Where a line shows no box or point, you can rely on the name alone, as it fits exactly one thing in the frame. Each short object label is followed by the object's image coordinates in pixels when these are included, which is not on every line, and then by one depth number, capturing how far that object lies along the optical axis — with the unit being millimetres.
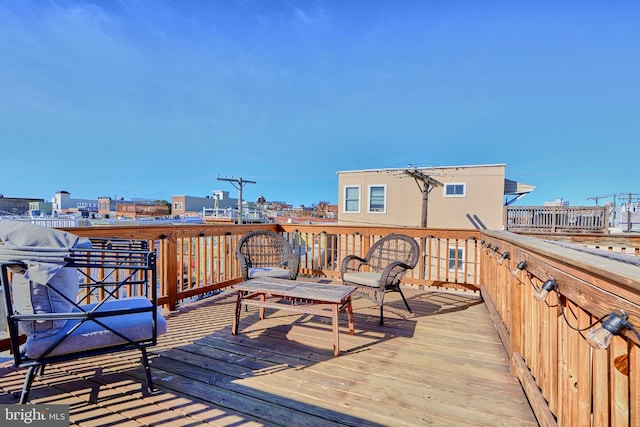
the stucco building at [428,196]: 10562
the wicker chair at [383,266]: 3046
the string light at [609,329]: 663
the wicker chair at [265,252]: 3609
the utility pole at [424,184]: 10773
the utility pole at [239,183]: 12954
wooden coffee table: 2391
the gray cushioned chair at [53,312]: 1518
